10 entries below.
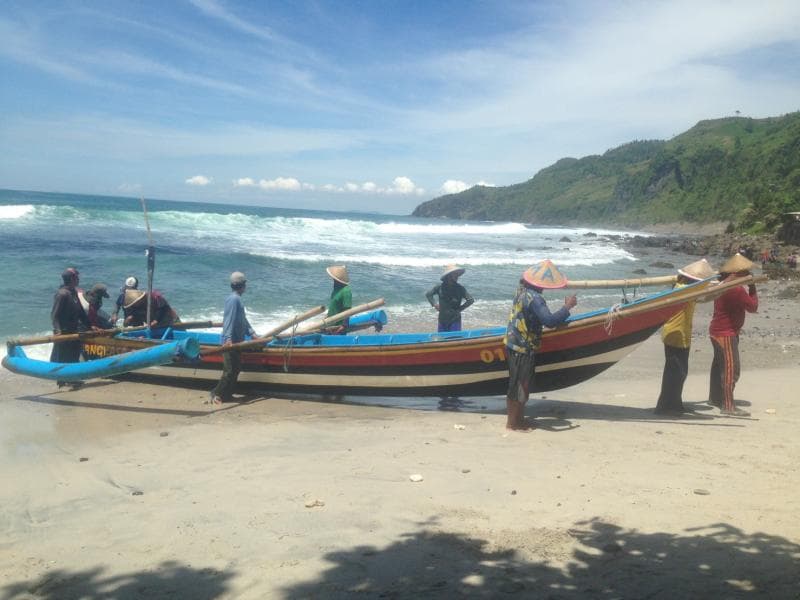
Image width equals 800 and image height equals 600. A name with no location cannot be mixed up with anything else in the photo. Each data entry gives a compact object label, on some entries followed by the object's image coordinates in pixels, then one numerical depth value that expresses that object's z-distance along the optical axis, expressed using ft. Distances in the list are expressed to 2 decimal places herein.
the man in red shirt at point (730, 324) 23.00
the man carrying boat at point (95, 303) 32.07
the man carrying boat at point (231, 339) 27.86
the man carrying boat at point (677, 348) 22.74
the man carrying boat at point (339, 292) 29.40
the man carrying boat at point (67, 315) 29.71
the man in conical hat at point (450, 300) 29.40
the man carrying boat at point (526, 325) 21.12
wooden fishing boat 22.48
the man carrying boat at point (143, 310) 32.35
